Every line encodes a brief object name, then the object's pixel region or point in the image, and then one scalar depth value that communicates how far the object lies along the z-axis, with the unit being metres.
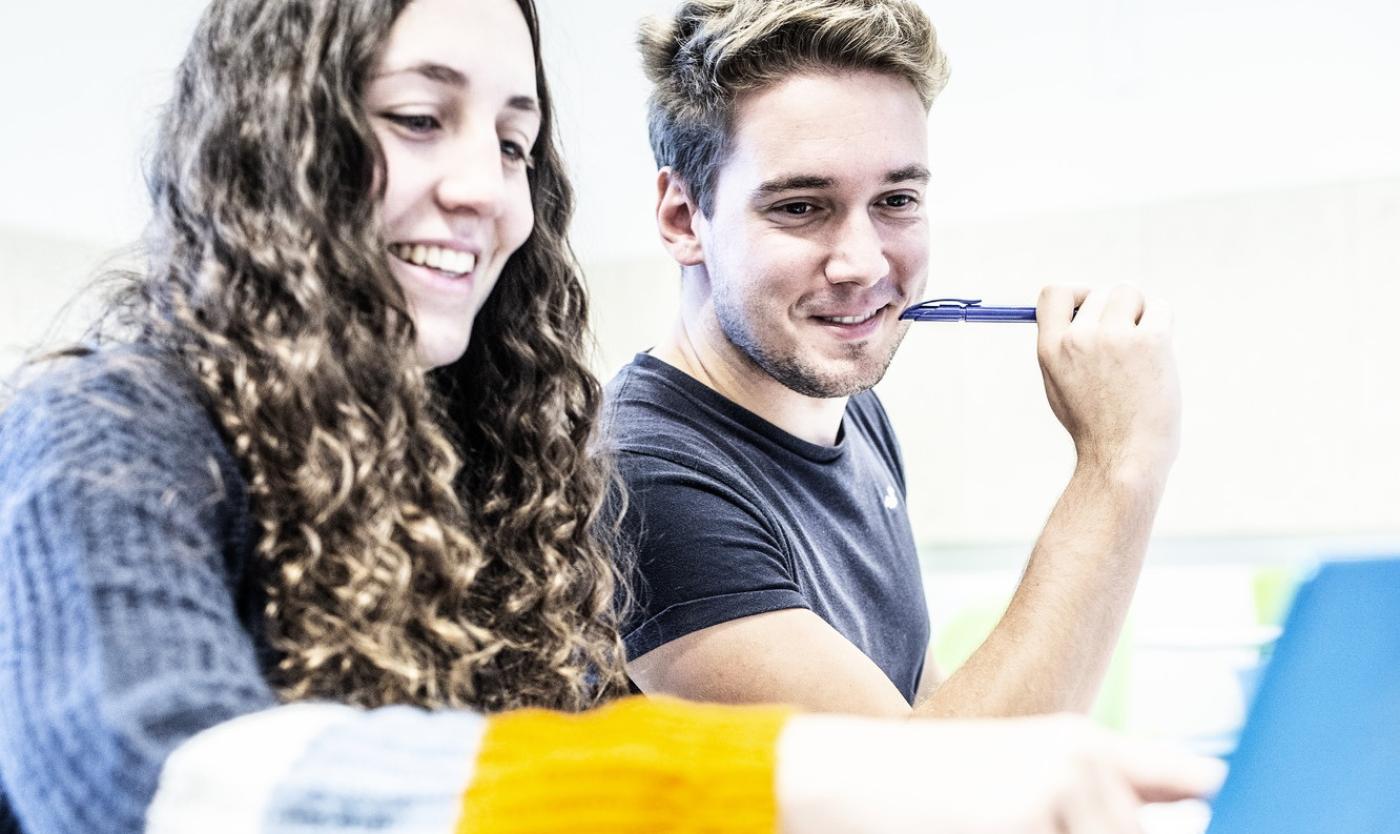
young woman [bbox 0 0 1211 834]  0.39
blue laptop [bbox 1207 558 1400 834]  0.52
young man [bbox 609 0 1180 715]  0.99
